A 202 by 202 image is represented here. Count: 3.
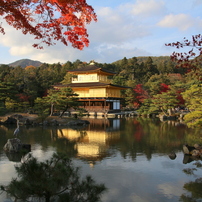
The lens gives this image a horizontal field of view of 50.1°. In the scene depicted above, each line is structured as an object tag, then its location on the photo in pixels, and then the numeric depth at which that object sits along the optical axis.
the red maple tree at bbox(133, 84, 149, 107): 30.90
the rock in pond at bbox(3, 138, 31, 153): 7.87
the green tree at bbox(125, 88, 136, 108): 32.59
